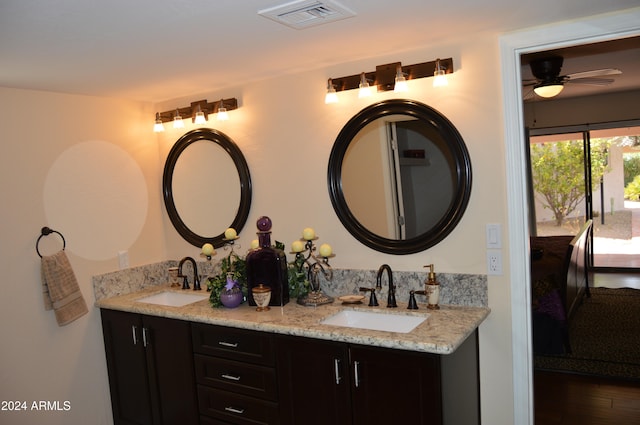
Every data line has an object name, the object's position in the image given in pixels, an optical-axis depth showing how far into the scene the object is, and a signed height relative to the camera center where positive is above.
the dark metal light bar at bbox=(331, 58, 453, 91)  2.50 +0.53
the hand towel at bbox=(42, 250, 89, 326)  2.92 -0.50
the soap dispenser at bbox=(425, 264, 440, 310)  2.51 -0.58
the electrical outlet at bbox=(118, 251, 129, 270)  3.40 -0.42
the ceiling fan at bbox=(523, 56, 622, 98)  3.98 +0.73
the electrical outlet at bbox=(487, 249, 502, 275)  2.49 -0.45
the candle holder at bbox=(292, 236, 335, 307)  2.76 -0.50
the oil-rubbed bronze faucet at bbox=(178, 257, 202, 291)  3.35 -0.56
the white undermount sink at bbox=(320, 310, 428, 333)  2.51 -0.72
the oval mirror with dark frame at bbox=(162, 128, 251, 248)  3.28 +0.03
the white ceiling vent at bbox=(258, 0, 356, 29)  1.84 +0.65
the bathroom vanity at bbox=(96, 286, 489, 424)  2.11 -0.87
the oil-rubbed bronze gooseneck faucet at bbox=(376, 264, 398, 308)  2.60 -0.56
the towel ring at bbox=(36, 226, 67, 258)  2.93 -0.17
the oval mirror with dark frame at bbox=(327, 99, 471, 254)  2.58 +0.00
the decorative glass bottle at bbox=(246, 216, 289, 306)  2.80 -0.45
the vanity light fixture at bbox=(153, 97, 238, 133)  3.22 +0.53
